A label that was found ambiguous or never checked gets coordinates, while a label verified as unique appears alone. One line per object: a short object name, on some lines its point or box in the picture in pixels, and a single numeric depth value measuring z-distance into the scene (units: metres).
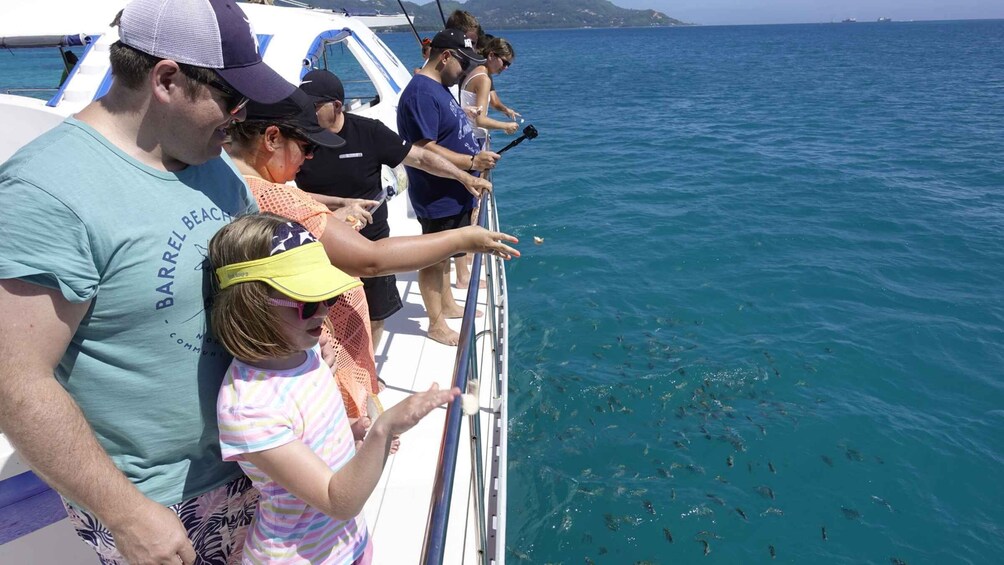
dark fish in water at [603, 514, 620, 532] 5.15
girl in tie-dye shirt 1.56
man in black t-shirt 3.27
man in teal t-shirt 1.30
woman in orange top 2.16
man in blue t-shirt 4.20
